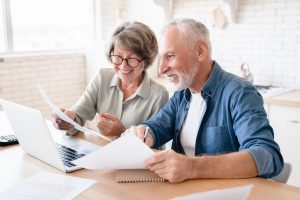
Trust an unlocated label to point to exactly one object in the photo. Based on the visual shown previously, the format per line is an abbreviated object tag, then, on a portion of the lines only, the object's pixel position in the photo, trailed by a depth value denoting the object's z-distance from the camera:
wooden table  1.17
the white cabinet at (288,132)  2.71
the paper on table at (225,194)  0.99
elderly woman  2.04
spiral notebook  1.28
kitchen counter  2.68
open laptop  1.37
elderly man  1.27
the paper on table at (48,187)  1.17
